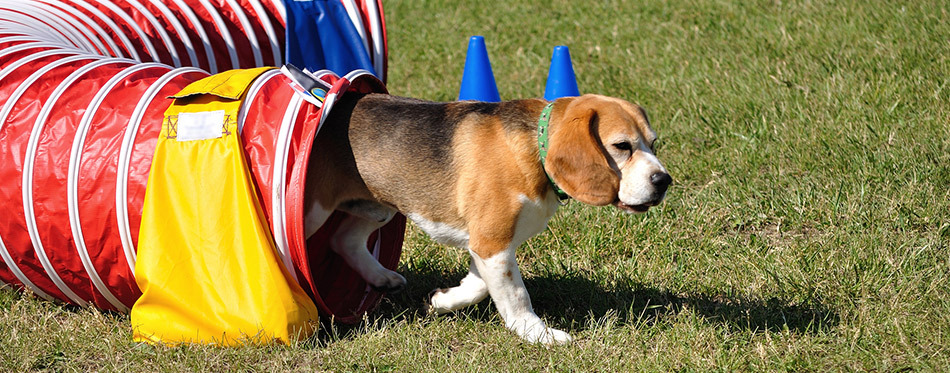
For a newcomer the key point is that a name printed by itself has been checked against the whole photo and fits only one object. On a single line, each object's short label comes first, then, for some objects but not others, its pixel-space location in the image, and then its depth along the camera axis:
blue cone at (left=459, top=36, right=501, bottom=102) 15.02
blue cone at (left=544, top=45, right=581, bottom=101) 14.76
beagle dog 8.28
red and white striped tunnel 8.58
